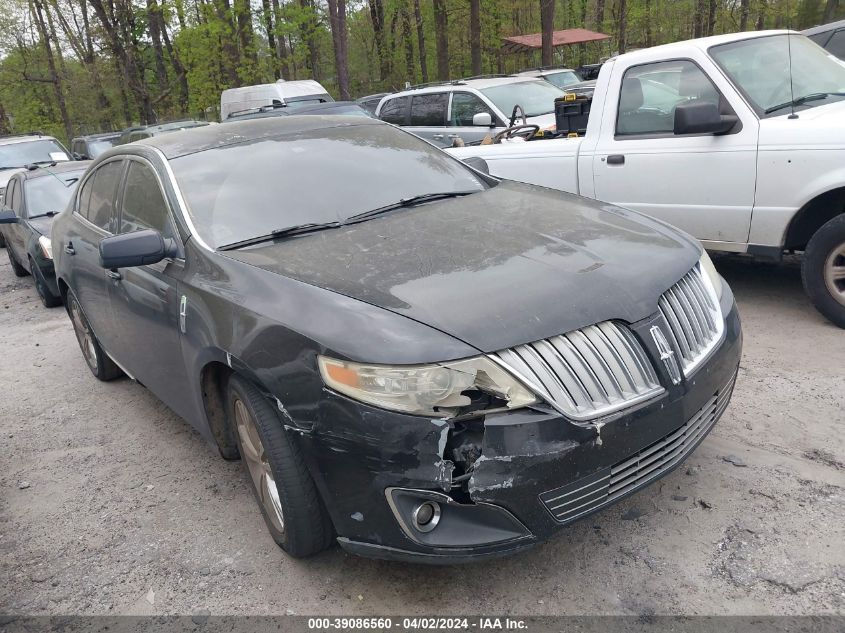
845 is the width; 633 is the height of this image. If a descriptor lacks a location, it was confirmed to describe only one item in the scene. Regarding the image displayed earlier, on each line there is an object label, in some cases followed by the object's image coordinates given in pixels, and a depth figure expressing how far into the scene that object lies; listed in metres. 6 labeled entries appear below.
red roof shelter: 32.45
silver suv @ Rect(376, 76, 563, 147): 10.52
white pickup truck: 4.65
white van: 16.58
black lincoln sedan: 2.40
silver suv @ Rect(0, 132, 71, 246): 14.20
